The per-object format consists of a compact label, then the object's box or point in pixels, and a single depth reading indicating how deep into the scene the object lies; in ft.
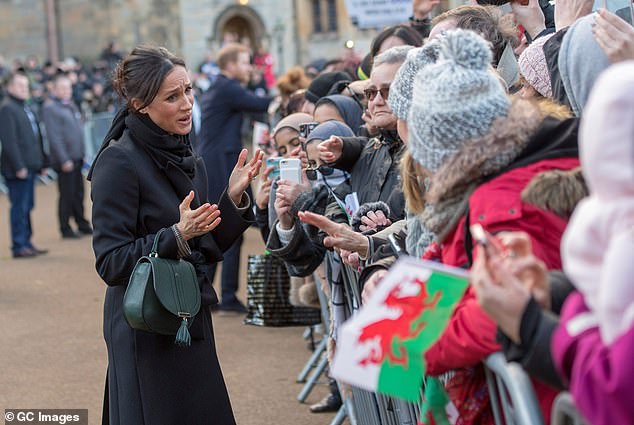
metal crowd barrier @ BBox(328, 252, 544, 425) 8.05
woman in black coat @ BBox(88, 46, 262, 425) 14.94
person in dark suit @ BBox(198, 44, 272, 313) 34.73
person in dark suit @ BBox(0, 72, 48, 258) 45.96
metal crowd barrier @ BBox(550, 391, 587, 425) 7.56
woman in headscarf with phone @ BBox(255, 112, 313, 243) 19.44
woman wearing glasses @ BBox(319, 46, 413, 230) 15.93
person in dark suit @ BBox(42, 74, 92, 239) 50.34
